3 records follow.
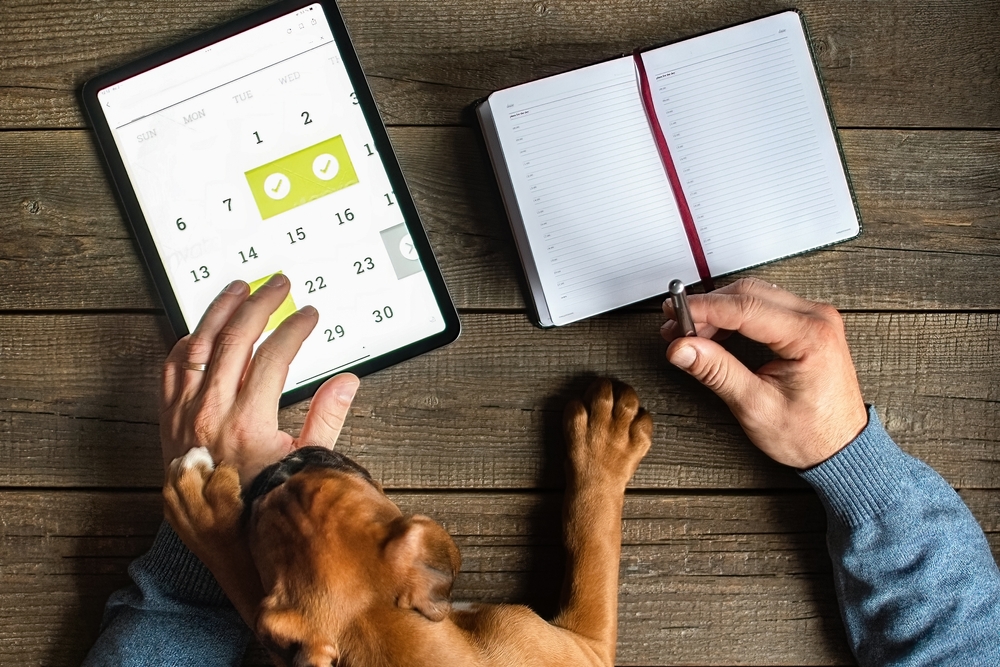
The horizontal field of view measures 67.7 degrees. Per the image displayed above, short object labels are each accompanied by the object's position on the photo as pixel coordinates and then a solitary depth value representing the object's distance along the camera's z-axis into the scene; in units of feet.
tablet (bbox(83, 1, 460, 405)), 3.10
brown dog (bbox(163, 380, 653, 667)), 2.13
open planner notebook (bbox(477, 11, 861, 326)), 3.15
